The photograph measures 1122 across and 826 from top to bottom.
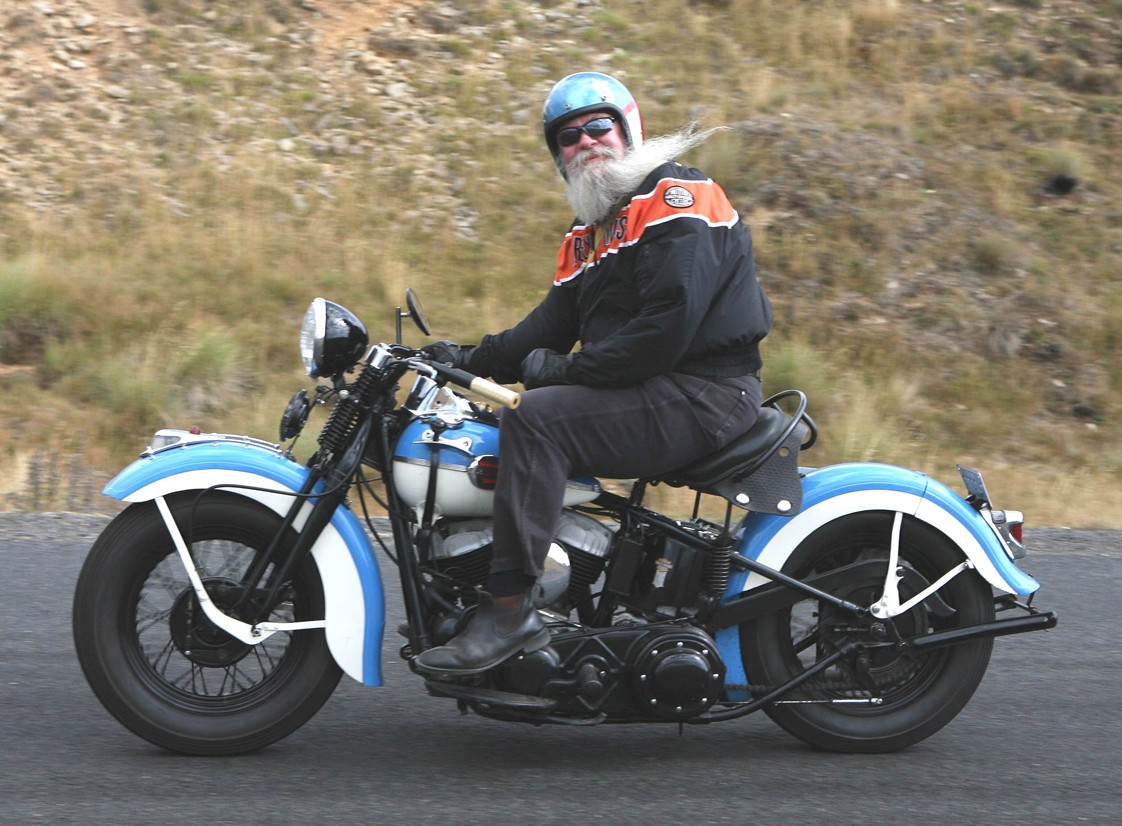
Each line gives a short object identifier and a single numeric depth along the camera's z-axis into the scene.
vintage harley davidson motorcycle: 4.11
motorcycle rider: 4.00
